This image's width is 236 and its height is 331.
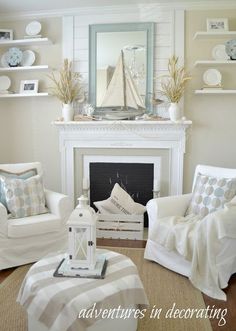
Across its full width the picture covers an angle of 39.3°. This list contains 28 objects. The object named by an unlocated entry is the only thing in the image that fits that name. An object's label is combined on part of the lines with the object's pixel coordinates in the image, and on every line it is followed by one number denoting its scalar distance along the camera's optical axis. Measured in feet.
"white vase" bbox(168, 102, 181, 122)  11.84
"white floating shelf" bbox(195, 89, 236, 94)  11.66
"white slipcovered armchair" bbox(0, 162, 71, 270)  9.14
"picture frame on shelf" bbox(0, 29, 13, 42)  13.02
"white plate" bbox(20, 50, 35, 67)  13.03
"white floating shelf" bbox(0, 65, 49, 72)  12.54
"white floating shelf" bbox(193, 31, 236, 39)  11.57
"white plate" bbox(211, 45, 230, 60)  11.96
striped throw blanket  5.33
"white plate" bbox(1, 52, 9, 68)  13.14
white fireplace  12.30
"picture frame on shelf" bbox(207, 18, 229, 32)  11.83
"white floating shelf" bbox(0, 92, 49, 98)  12.68
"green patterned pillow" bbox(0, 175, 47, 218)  9.79
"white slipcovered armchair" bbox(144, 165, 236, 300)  8.05
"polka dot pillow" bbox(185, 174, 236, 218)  9.21
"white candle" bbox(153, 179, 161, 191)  12.35
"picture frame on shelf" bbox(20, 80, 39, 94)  12.97
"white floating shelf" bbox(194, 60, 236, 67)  11.62
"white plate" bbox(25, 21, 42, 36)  12.84
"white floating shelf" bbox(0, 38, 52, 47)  12.50
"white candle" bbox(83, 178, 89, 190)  12.75
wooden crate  11.96
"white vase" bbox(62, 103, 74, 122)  12.48
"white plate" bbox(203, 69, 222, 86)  12.01
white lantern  6.22
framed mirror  12.38
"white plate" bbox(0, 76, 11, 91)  13.25
